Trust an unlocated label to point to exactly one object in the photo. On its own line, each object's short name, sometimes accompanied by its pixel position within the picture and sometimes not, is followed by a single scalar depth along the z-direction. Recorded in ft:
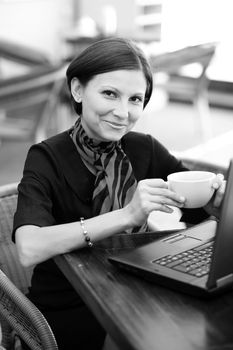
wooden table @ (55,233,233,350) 4.26
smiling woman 5.89
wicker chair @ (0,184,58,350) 5.46
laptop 4.35
